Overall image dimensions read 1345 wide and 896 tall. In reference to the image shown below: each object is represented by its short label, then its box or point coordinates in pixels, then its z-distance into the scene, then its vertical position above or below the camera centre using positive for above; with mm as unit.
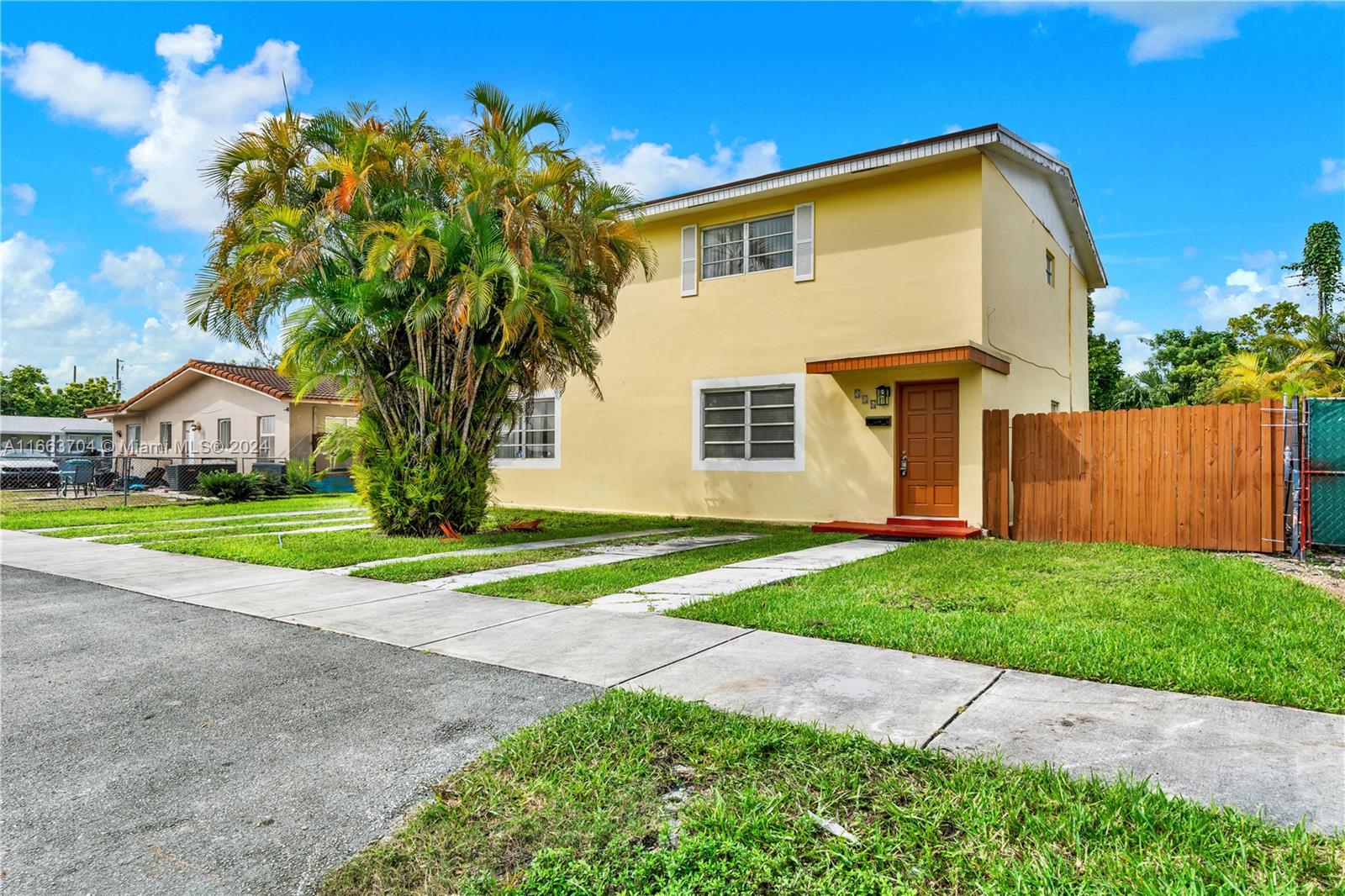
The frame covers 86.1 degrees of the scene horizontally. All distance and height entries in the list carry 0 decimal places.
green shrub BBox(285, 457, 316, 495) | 19250 -624
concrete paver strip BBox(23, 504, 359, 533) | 12055 -1189
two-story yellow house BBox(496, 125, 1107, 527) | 10820 +1939
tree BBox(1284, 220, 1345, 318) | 29172 +7865
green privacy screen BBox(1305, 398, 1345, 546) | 8430 -164
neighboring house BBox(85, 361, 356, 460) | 22406 +1376
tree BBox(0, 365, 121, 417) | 44250 +3846
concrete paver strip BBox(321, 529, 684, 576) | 7895 -1215
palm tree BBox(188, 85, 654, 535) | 9273 +2458
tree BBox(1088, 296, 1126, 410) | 32344 +3770
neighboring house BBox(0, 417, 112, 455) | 34688 +987
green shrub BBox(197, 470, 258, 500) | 17359 -745
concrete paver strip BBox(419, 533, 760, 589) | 7113 -1213
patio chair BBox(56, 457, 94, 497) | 19125 -507
